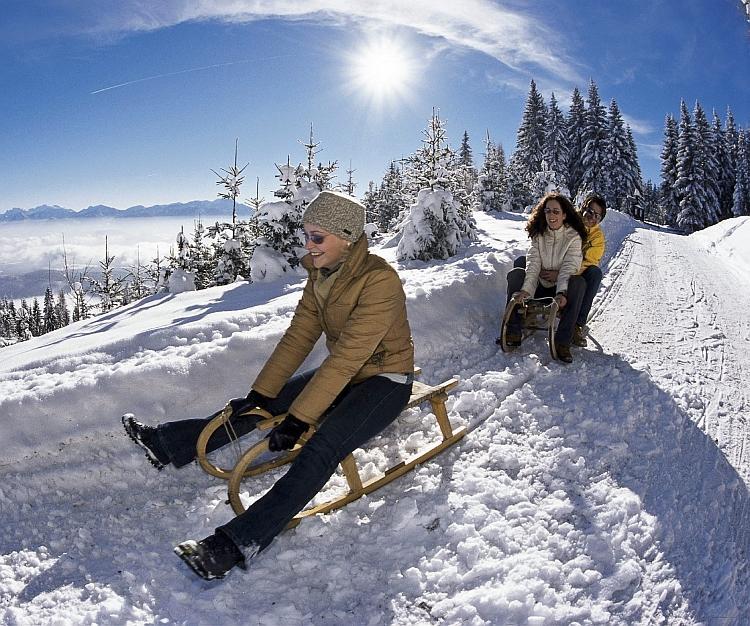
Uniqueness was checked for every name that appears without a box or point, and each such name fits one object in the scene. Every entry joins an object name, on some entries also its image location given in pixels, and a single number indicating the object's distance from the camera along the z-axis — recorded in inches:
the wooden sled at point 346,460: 119.2
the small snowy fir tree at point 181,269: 504.1
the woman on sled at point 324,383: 106.5
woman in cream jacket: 212.7
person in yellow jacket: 227.3
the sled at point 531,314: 217.8
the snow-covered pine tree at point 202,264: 606.9
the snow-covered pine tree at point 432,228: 503.5
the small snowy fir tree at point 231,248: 532.4
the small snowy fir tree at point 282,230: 434.0
